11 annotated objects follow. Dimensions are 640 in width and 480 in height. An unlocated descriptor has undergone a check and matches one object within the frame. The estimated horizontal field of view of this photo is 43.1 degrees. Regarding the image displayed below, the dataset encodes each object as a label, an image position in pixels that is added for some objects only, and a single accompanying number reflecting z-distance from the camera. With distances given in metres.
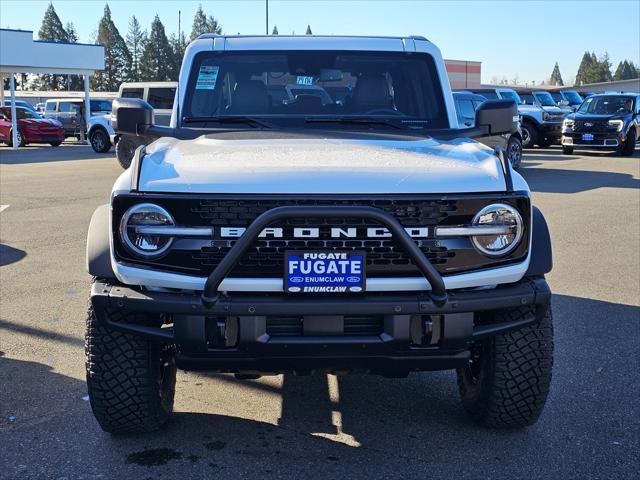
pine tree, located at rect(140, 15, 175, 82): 119.06
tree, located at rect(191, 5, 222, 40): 131.38
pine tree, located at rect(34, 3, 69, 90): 118.62
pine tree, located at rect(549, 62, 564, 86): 190.44
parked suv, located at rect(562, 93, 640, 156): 23.00
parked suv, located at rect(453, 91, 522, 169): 18.06
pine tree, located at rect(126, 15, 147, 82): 119.55
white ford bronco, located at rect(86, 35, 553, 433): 3.27
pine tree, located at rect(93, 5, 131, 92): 116.81
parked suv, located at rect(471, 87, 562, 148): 24.56
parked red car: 31.42
